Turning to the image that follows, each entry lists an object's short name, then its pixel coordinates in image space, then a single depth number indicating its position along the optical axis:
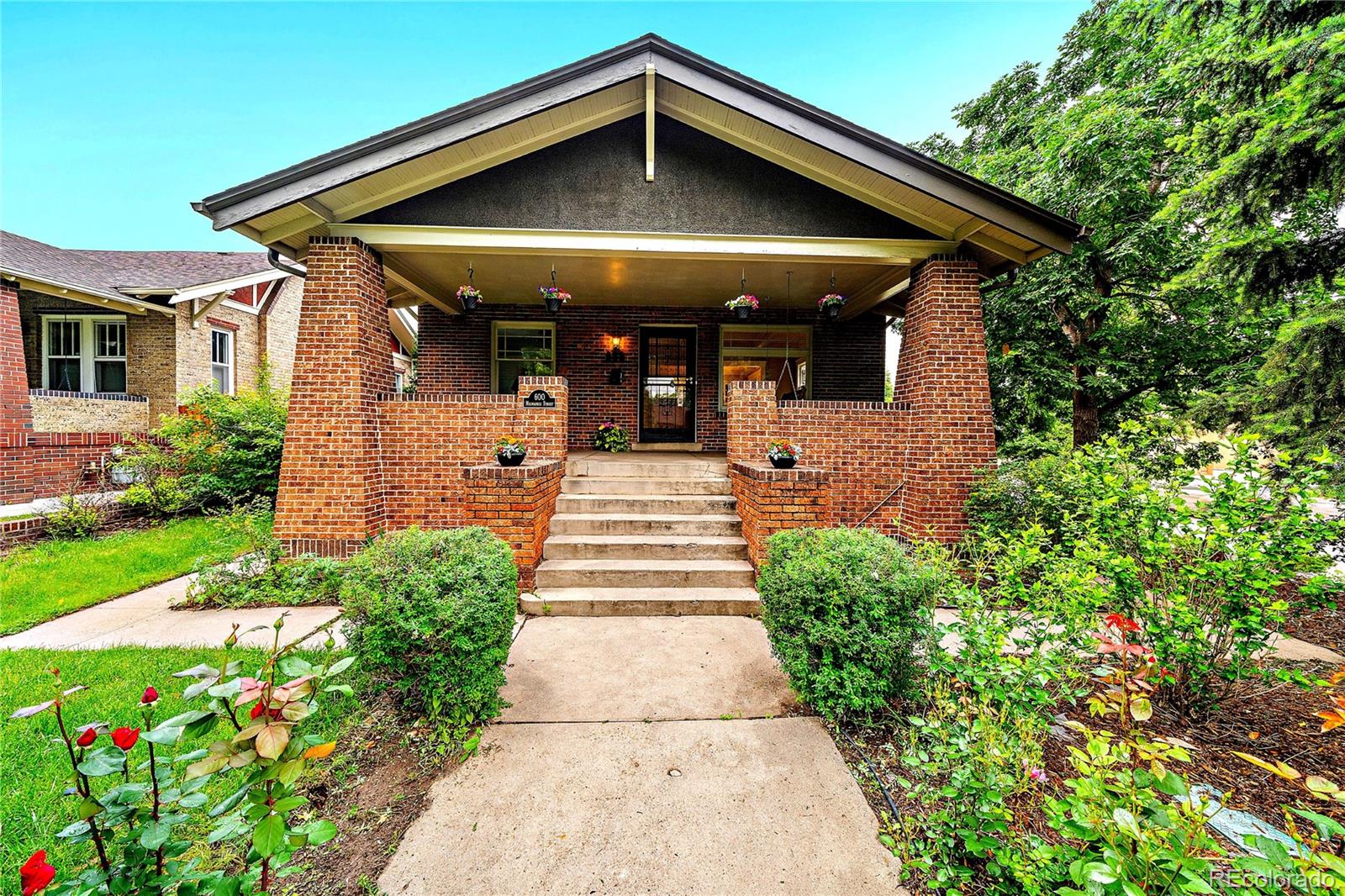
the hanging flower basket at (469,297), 6.20
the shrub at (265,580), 4.16
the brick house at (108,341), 7.24
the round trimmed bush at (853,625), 2.46
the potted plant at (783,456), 4.79
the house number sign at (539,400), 5.45
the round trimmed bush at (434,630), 2.35
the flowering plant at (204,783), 1.05
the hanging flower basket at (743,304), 6.64
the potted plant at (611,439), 8.28
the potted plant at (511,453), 4.62
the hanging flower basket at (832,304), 6.62
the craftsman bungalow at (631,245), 4.82
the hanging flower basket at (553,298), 6.41
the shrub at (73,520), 5.78
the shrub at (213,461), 6.72
